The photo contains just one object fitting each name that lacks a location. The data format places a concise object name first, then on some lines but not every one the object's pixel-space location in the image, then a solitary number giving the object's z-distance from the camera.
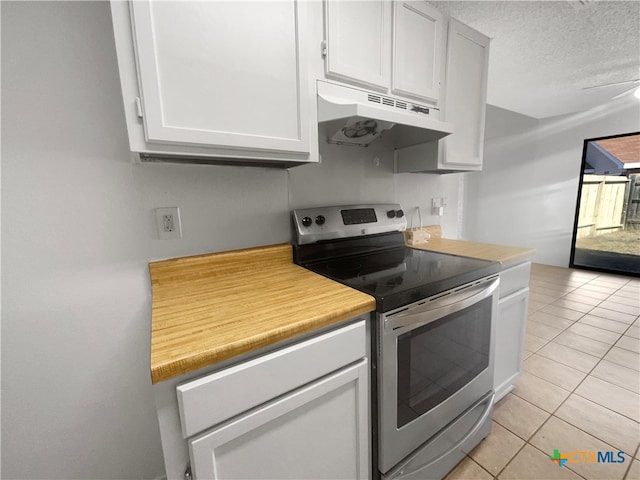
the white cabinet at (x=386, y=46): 1.05
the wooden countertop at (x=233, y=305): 0.61
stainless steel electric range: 0.90
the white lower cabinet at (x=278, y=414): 0.59
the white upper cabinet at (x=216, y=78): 0.73
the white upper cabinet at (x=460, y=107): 1.43
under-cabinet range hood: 0.99
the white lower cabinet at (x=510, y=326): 1.39
